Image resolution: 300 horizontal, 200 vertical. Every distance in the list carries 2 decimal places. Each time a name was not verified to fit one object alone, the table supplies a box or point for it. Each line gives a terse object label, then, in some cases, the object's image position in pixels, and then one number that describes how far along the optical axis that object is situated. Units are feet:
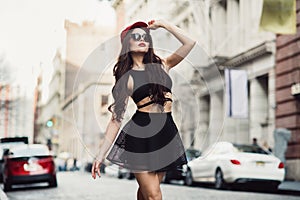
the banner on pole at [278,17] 52.88
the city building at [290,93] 67.97
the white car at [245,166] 51.93
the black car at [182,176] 62.98
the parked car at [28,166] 54.95
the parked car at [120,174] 84.08
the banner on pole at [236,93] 79.71
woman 14.16
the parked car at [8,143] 61.18
